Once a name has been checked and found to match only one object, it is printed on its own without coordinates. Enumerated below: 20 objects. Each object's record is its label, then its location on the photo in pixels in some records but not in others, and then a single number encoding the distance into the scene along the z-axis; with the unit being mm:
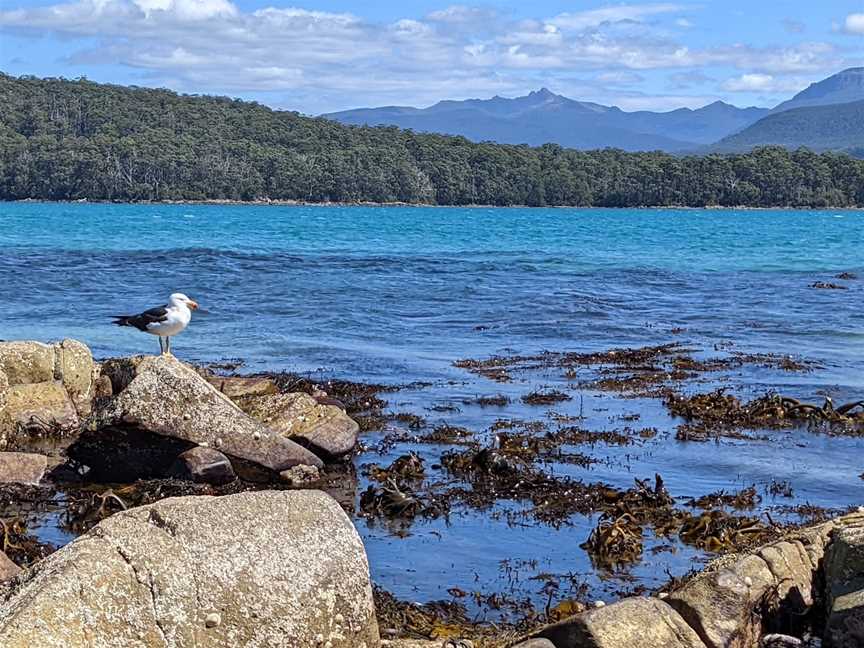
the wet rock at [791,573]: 7473
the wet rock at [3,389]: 13492
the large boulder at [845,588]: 6605
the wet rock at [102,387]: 14469
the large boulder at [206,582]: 5223
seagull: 15359
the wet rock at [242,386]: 14397
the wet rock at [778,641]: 7125
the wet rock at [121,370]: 14070
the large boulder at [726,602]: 6750
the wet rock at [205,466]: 11234
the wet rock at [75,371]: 14273
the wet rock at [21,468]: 11203
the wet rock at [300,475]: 11711
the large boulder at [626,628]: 6070
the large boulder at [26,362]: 14000
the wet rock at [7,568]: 7449
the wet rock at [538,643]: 6140
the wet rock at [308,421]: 12492
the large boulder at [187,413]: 11258
